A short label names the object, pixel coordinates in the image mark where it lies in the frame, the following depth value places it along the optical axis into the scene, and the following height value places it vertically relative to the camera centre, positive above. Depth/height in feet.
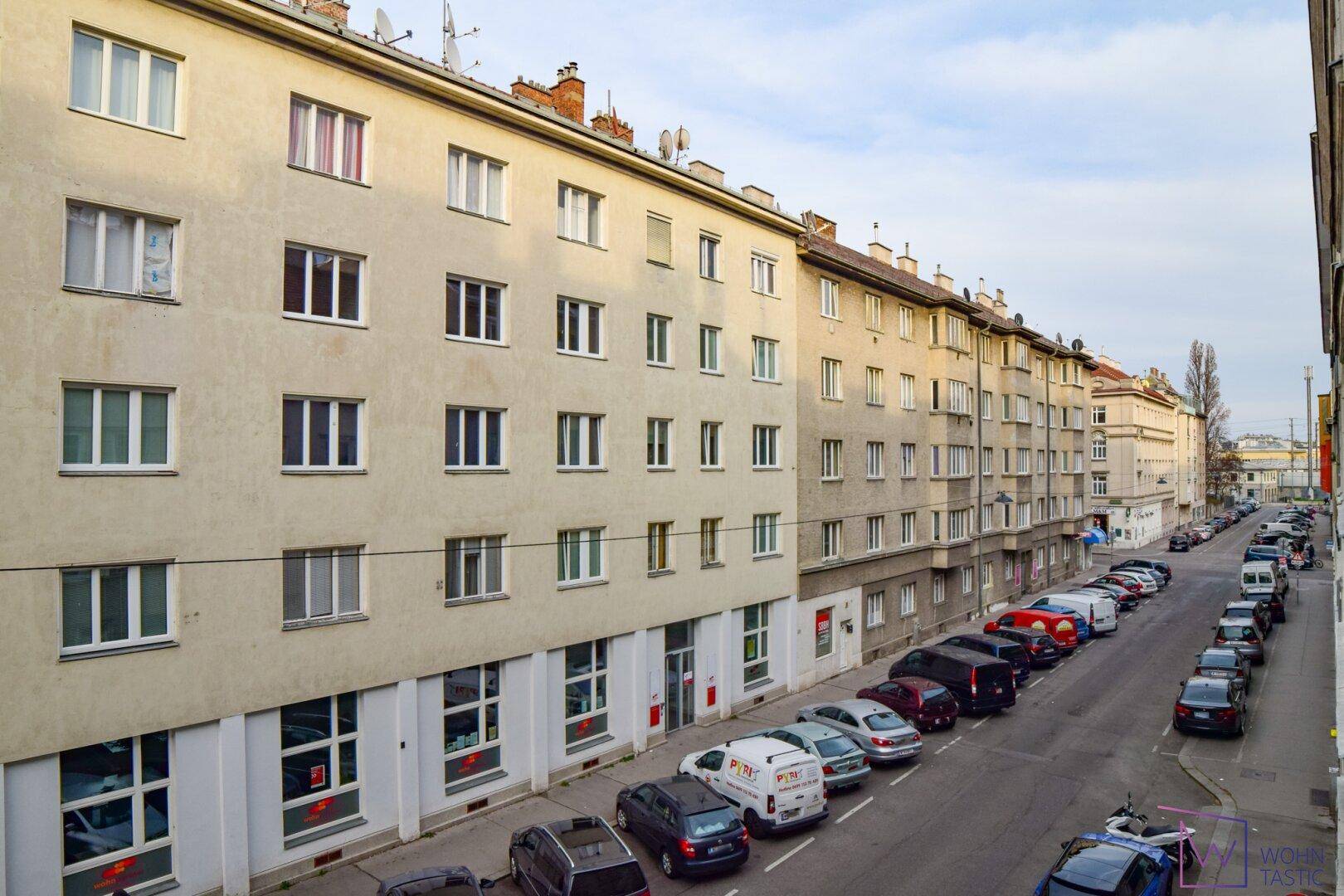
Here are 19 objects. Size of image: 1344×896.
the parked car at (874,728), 65.16 -20.99
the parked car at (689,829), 46.83 -21.00
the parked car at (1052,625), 106.63 -20.68
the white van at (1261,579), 133.80 -18.65
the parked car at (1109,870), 39.11 -19.65
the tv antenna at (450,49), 58.54 +29.71
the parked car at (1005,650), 90.63 -20.10
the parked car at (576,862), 40.16 -19.73
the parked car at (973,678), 79.15 -20.54
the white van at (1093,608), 116.98 -20.10
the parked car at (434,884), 38.50 -19.59
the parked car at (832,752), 59.82 -20.87
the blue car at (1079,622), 114.01 -21.52
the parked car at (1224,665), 81.10 -19.89
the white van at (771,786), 52.75 -20.72
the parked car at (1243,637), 99.14 -21.07
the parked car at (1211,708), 71.92 -21.12
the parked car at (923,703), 73.97 -21.26
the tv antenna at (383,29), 54.90 +29.20
